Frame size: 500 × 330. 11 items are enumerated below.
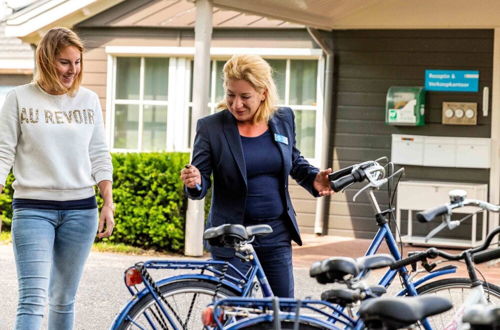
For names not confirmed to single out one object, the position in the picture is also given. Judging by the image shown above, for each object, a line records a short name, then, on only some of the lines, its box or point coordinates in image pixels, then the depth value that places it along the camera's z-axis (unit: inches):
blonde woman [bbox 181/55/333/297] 182.9
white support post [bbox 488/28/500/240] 488.7
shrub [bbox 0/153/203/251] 434.3
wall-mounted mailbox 491.5
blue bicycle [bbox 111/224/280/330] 160.4
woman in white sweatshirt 180.5
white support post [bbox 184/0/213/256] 410.9
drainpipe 514.0
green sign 493.4
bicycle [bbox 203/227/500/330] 107.5
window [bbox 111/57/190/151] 555.2
